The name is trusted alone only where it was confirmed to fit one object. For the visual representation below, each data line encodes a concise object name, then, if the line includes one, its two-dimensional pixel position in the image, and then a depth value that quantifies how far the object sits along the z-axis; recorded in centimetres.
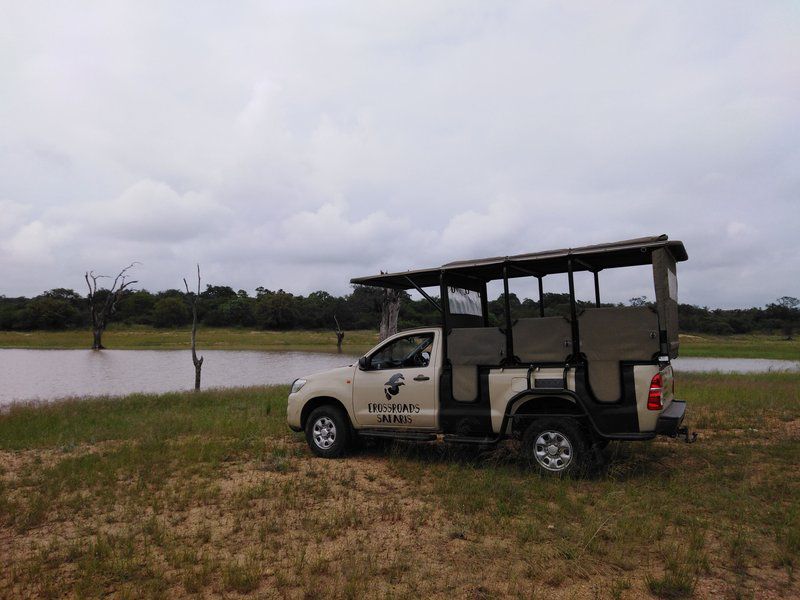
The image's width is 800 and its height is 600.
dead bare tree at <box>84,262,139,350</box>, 5050
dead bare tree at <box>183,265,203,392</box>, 1986
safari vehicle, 661
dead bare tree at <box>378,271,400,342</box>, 1644
